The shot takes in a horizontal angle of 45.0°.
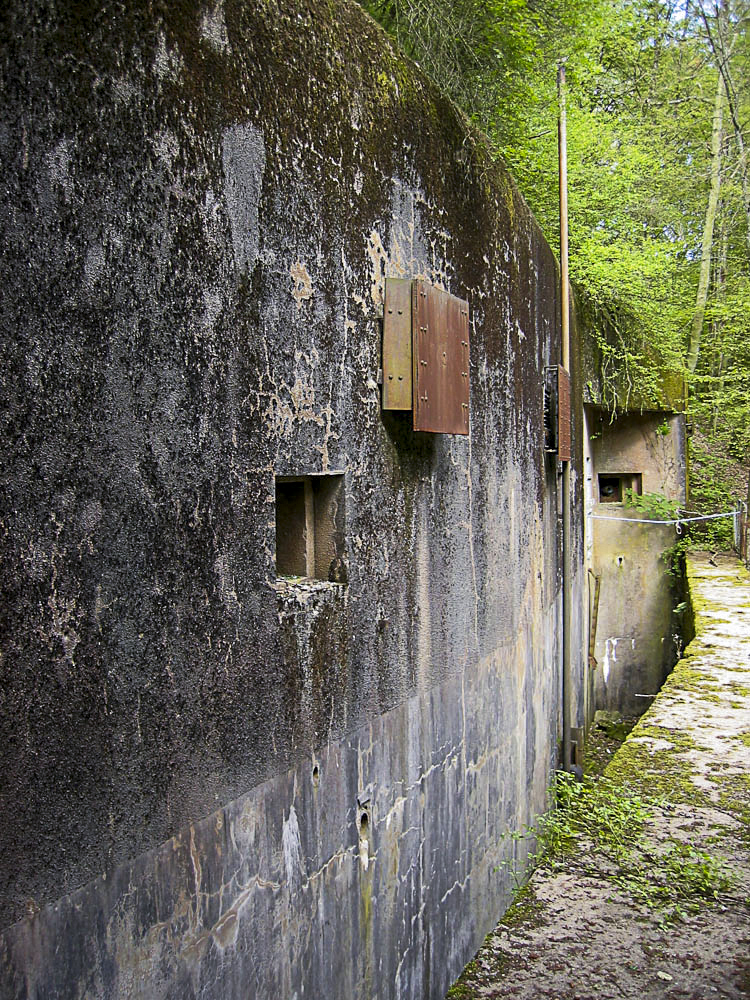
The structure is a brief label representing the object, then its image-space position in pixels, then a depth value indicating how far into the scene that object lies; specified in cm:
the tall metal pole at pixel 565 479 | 666
